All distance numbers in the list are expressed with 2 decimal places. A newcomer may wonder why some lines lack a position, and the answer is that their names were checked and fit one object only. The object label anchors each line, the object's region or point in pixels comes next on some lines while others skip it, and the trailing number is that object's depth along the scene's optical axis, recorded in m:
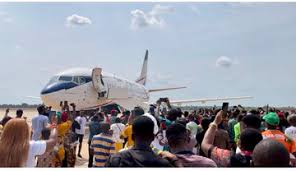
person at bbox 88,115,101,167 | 9.73
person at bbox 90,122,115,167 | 6.55
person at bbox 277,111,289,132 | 9.03
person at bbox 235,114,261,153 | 4.89
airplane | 19.17
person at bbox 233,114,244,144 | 8.02
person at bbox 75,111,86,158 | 11.87
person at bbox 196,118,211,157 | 6.49
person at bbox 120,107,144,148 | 6.93
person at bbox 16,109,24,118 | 8.51
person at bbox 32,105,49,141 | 7.92
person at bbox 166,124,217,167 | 3.35
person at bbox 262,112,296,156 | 5.18
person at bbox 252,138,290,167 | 2.49
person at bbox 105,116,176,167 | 3.03
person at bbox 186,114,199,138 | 7.91
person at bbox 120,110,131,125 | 11.07
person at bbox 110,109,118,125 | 10.76
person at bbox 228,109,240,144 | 9.14
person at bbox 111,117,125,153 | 7.69
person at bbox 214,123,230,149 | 6.04
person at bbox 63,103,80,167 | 6.23
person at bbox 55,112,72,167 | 5.84
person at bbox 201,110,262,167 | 3.57
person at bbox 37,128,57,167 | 5.43
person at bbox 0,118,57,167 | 3.42
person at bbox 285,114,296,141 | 6.38
